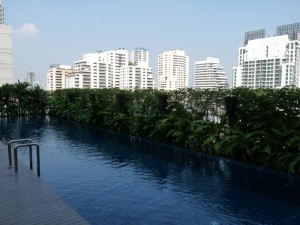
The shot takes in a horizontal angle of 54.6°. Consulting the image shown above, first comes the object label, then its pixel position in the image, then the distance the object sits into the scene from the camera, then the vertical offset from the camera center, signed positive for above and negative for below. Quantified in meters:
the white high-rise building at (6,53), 33.41 +5.09
